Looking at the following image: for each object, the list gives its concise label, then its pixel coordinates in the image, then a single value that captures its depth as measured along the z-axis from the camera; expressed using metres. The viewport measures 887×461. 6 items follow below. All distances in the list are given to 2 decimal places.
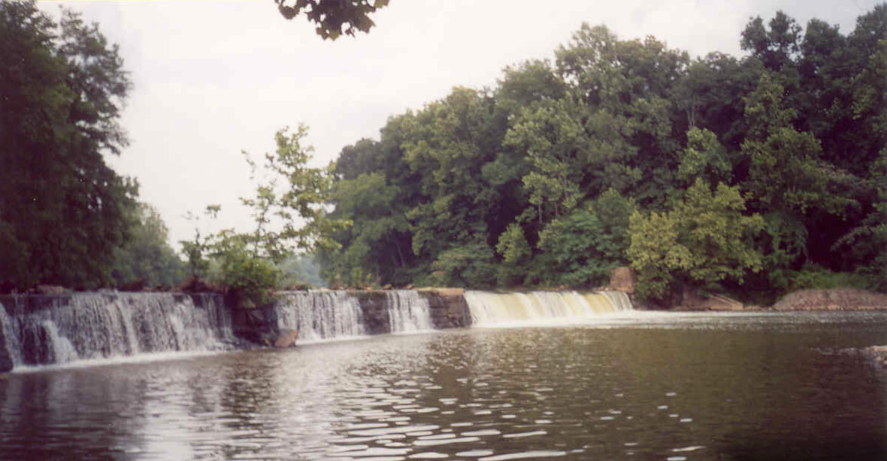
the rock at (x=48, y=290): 21.17
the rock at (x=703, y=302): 47.88
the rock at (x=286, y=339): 25.88
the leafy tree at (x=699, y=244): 47.53
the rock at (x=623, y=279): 49.59
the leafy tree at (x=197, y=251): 27.84
